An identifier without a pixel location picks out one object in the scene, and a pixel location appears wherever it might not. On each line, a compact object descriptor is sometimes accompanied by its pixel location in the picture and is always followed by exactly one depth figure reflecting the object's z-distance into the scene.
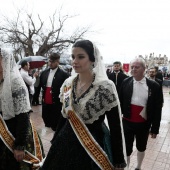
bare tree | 19.53
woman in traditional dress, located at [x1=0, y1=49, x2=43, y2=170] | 2.11
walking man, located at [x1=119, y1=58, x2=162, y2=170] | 3.11
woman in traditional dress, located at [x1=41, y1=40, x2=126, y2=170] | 1.82
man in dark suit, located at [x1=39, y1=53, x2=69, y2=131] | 4.62
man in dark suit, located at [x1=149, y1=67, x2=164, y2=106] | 5.45
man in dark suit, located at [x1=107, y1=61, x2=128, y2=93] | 6.51
